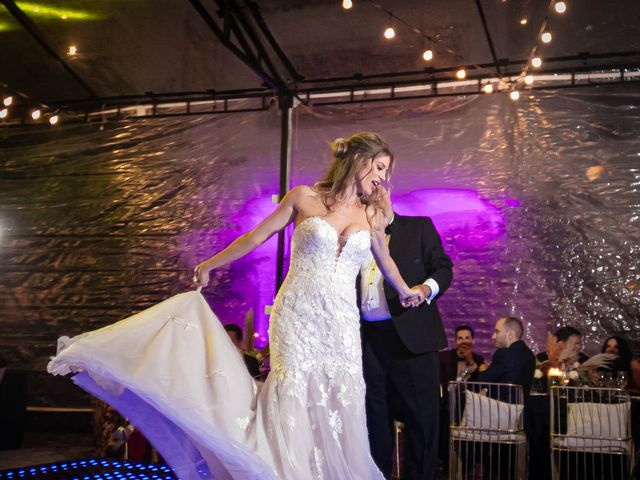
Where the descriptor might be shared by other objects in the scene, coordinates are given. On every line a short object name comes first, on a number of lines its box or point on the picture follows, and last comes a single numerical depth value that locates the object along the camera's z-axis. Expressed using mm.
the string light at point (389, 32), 6785
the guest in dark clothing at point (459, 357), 6836
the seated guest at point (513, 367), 5355
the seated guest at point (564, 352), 5785
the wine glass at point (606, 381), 5066
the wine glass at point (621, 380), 5044
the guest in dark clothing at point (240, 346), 6141
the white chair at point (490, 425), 4898
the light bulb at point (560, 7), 6174
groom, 3709
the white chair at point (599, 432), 4719
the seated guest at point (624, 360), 6242
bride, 2828
